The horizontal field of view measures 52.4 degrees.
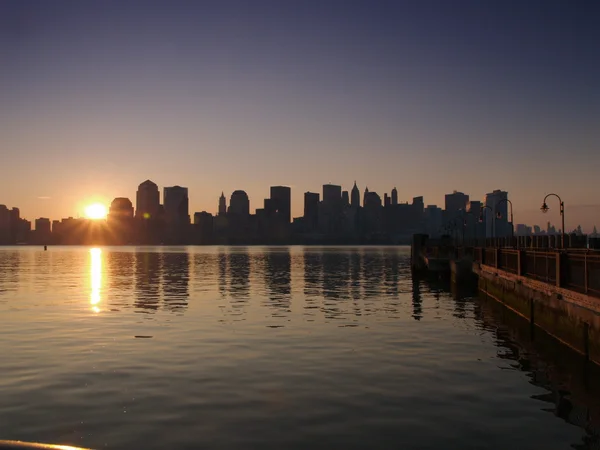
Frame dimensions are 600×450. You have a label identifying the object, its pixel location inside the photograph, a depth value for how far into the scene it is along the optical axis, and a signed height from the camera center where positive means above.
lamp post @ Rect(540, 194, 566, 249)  45.52 +2.04
